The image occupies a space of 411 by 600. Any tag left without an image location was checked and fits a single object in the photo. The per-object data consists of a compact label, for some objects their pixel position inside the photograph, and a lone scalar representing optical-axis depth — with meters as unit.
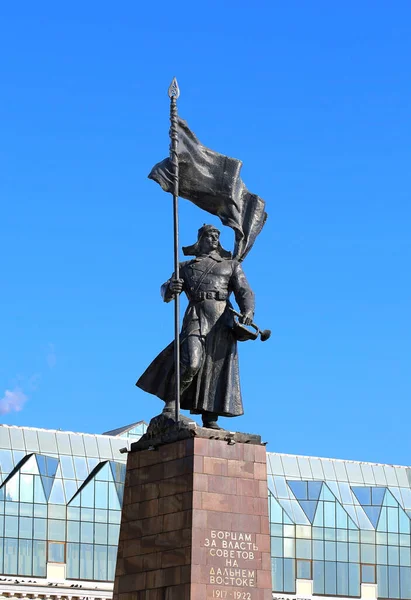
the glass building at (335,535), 95.25
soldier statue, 34.78
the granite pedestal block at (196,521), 32.31
